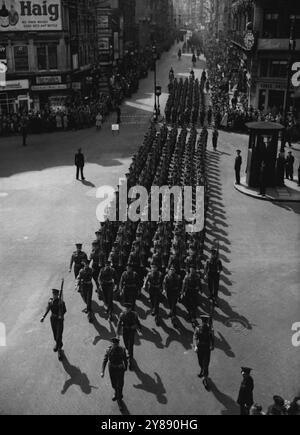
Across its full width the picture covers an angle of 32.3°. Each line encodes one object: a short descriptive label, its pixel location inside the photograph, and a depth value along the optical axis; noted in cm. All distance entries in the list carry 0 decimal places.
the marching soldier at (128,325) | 1117
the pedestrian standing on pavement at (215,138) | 3080
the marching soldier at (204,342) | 1060
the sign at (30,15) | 3909
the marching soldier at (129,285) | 1302
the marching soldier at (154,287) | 1297
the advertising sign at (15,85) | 4053
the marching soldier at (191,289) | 1283
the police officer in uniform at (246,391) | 946
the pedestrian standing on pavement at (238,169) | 2401
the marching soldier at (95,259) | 1438
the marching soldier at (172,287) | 1283
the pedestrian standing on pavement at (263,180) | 2272
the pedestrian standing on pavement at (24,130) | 3306
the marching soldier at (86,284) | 1322
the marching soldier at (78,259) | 1434
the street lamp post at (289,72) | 2381
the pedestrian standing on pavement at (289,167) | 2478
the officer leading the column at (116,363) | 1005
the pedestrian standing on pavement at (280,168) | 2338
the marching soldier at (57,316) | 1170
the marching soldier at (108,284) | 1317
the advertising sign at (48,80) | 4178
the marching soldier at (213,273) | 1377
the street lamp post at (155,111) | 4059
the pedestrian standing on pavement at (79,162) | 2478
